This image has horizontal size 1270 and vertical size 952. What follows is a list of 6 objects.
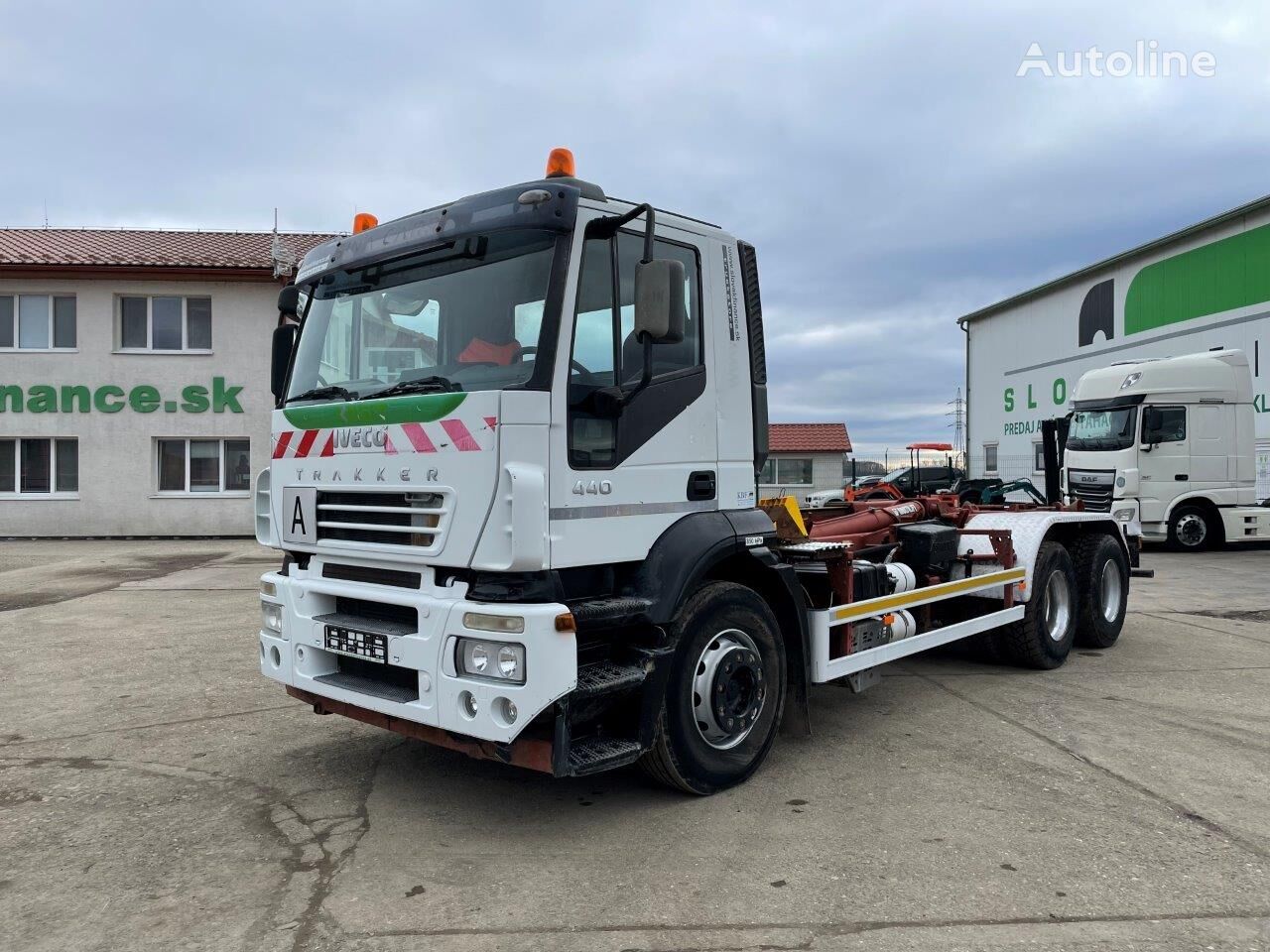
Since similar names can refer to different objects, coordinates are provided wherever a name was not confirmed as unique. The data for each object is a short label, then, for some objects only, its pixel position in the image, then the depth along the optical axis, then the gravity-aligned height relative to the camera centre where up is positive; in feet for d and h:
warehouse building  62.39 +12.29
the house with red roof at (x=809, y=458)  107.96 +1.63
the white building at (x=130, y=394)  61.82 +5.65
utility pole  126.62 +5.75
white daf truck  50.70 +1.04
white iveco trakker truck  11.69 -0.37
